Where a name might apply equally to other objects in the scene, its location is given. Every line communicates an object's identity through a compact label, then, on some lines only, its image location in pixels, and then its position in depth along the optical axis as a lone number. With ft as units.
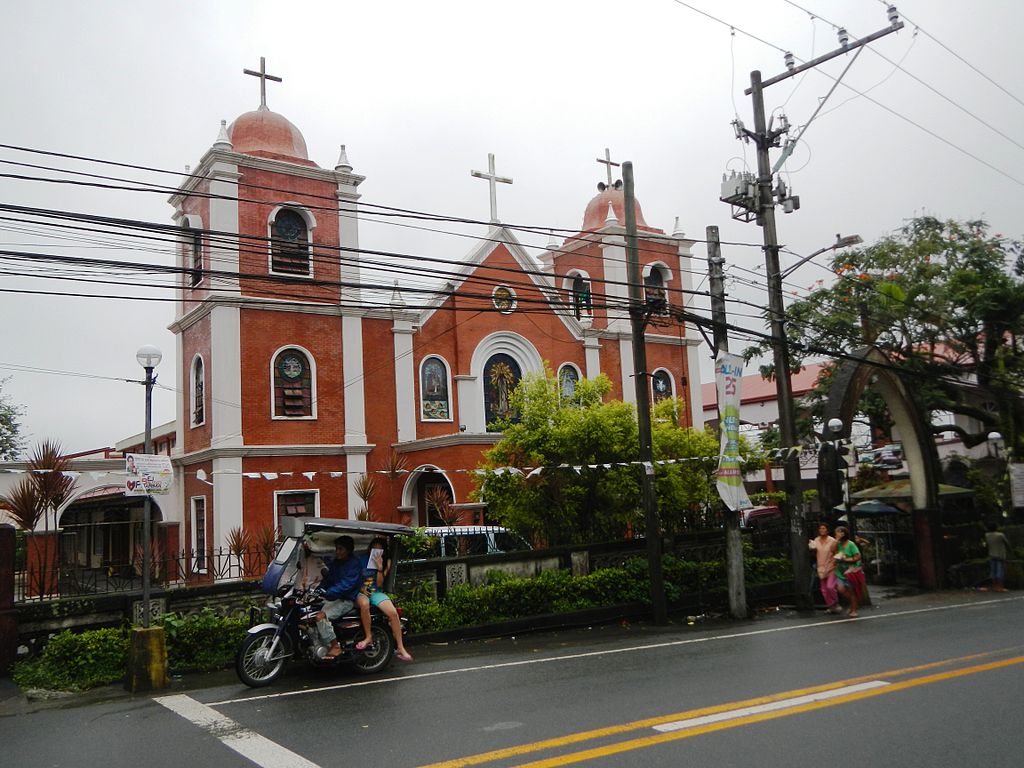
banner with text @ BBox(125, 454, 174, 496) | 34.63
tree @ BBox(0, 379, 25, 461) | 129.70
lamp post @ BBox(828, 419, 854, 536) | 59.06
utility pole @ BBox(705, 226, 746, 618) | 52.19
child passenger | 34.12
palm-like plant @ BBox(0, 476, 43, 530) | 38.91
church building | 81.51
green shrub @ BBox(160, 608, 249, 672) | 36.65
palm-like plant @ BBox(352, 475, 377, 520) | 80.84
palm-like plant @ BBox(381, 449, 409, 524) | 85.56
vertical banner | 51.60
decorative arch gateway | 62.44
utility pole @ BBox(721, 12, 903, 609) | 56.13
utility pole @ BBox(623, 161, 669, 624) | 50.90
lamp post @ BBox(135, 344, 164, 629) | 34.50
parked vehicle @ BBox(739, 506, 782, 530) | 64.49
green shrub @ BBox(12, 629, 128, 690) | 33.65
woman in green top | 52.80
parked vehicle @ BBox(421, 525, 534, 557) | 62.64
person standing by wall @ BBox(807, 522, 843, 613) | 53.42
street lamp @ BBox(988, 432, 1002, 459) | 81.54
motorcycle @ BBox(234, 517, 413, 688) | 32.48
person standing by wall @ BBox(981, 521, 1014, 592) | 64.64
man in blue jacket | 34.12
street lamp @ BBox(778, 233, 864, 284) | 55.16
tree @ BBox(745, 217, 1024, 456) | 83.87
